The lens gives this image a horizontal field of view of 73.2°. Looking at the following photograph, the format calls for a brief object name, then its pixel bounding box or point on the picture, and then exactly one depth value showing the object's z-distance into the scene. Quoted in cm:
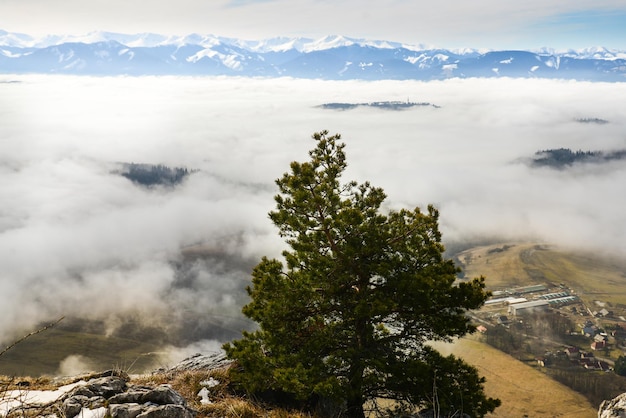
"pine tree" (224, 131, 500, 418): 1755
